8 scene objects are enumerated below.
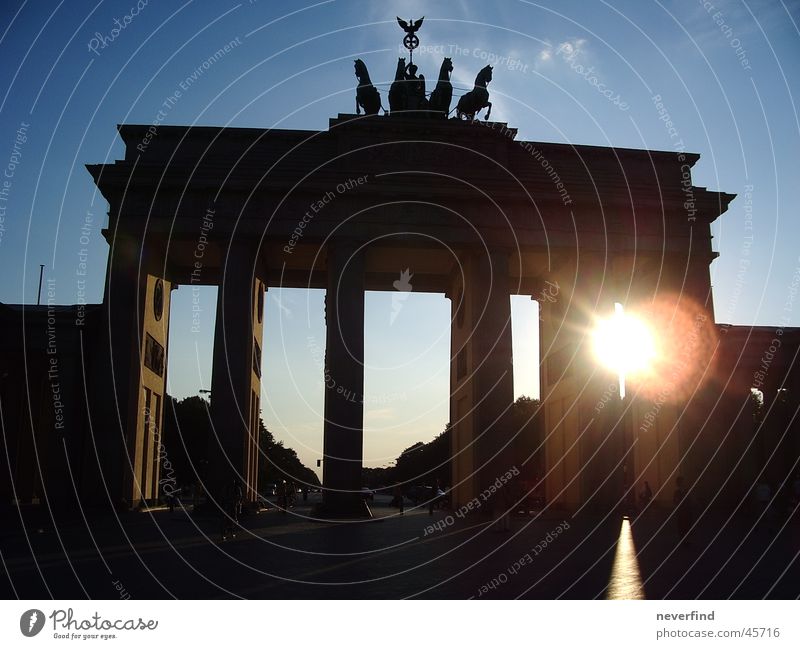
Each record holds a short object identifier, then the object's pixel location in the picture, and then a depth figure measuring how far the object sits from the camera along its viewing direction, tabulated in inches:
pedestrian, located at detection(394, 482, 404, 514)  1682.8
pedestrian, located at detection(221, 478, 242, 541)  956.6
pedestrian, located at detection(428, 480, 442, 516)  1917.3
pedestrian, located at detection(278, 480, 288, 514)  1680.6
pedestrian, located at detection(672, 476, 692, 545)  910.4
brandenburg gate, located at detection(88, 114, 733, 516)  1434.5
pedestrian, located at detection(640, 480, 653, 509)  1492.7
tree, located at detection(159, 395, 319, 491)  3142.2
